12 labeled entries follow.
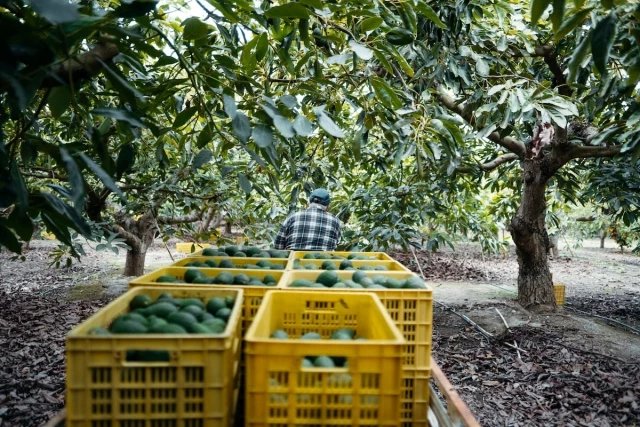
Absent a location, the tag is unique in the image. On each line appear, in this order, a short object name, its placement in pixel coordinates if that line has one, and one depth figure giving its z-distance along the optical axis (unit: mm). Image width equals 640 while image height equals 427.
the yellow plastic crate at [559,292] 6443
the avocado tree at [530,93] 1865
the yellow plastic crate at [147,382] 1053
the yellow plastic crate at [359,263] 2165
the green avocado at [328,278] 1761
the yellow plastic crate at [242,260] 2219
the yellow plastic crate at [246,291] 1591
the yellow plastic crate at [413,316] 1525
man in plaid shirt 3715
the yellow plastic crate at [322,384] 1080
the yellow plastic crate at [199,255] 2273
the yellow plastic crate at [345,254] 2484
